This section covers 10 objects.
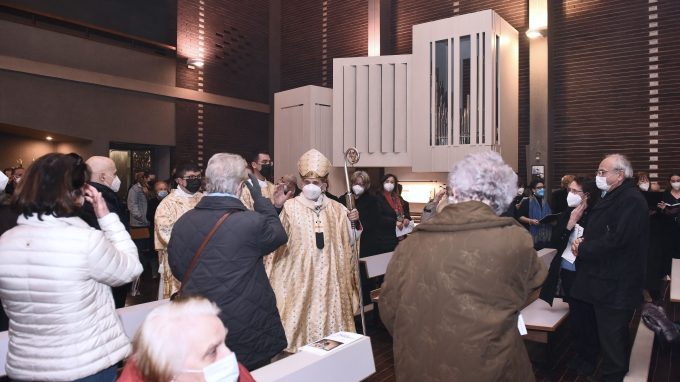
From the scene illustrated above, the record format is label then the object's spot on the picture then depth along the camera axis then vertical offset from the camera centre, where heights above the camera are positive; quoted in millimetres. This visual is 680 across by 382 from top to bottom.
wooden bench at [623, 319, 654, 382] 3368 -1208
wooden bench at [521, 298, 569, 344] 3637 -967
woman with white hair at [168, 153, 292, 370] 2281 -316
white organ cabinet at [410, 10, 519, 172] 7734 +1365
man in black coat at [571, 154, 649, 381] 3188 -453
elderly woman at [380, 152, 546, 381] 1701 -325
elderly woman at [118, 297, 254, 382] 1265 -385
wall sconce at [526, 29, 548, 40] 7855 +2153
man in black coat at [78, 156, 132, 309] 3264 +29
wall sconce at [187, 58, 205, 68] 10211 +2285
